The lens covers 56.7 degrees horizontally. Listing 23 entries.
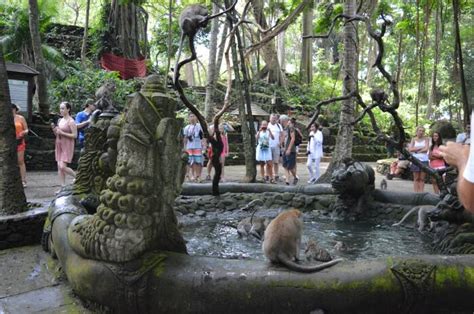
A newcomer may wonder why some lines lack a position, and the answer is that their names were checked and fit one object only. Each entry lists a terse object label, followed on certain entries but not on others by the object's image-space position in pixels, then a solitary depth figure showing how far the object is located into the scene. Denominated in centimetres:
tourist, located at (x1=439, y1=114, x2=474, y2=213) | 160
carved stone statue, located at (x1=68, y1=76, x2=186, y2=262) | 285
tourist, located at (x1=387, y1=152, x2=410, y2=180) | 1214
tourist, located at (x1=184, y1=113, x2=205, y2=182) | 1020
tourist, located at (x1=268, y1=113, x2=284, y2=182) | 1107
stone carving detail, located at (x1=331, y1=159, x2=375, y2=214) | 572
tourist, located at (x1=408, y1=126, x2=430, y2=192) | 913
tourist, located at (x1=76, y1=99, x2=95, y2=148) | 927
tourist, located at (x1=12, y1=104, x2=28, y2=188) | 832
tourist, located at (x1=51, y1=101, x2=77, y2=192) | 762
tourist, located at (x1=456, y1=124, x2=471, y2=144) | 875
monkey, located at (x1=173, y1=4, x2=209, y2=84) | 590
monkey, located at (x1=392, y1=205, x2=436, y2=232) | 527
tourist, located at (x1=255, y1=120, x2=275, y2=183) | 1079
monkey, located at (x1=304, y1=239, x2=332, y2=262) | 373
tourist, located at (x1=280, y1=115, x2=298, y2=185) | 1045
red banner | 2211
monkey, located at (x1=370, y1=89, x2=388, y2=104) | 584
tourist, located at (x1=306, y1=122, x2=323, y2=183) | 1109
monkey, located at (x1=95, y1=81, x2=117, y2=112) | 634
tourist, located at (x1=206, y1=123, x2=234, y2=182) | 1091
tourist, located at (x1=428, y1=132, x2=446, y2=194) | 880
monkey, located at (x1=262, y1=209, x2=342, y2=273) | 277
